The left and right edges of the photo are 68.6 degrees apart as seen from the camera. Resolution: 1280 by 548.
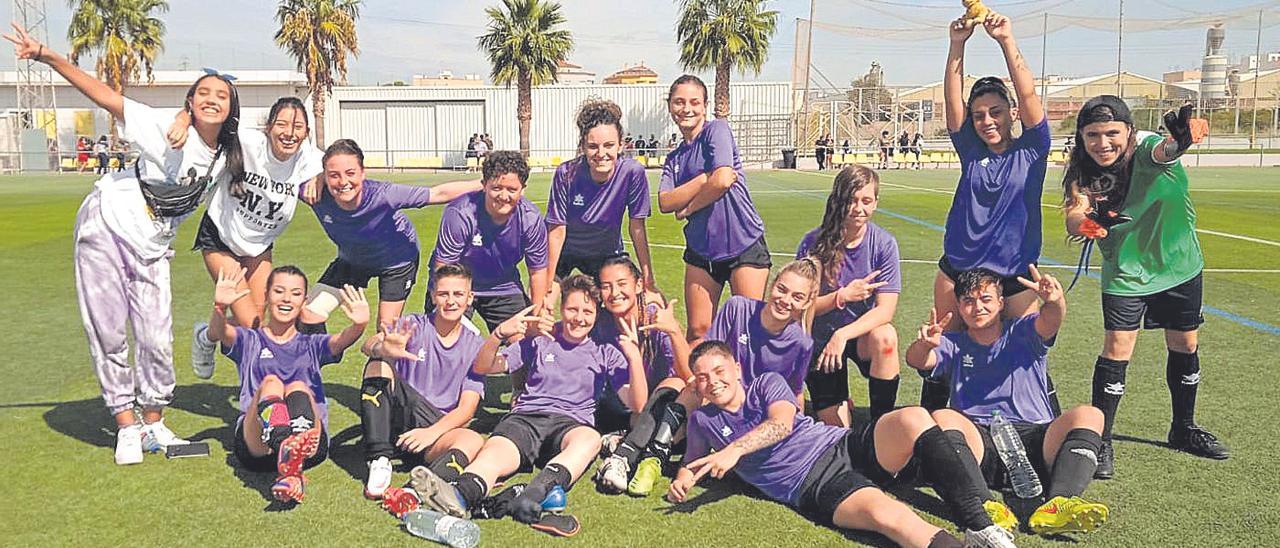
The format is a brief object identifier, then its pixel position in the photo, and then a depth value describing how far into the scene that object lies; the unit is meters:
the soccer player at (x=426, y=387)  4.51
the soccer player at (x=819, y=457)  3.74
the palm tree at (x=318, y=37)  41.22
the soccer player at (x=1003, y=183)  4.67
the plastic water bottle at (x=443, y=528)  3.72
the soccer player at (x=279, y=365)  4.45
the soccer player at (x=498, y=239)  5.36
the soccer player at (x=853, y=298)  4.74
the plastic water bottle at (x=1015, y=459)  4.08
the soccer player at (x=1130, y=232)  4.62
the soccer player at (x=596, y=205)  5.45
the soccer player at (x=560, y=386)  4.39
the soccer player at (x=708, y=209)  5.25
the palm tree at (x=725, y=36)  41.91
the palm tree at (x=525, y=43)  41.16
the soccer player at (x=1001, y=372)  4.17
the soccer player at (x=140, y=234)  4.70
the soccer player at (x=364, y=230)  5.36
